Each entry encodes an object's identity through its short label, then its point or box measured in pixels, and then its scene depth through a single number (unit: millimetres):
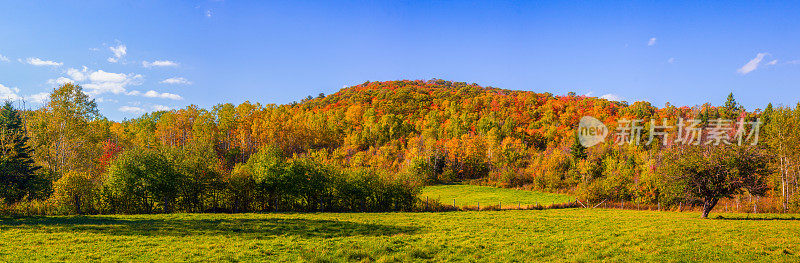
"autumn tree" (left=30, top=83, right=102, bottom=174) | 48531
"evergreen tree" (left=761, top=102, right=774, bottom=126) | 111431
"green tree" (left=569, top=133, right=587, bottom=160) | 97938
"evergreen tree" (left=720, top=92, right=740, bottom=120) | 133500
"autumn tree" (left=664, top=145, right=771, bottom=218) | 33781
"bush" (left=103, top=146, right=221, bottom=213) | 39250
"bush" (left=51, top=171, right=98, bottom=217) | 36209
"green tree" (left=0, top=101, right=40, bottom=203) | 30688
